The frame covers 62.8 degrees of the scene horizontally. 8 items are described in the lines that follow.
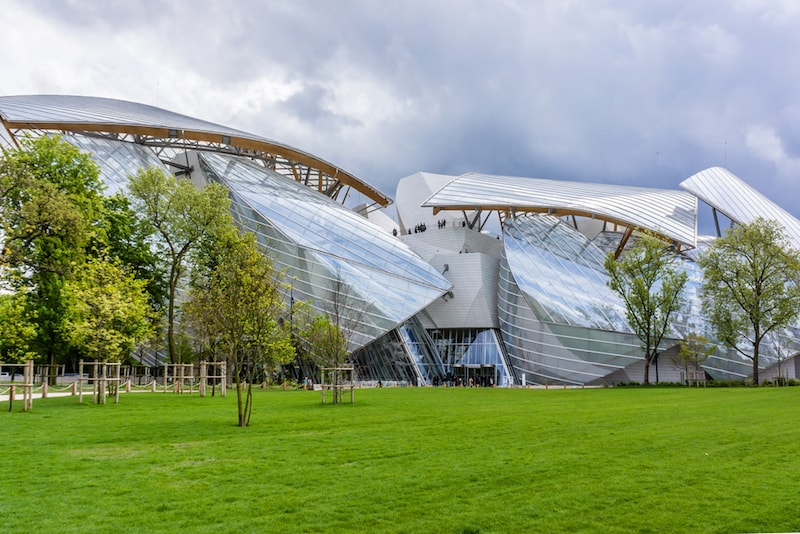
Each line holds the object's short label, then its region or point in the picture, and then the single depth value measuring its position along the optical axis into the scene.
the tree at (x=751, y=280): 42.44
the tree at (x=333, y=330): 34.38
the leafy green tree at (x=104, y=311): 26.58
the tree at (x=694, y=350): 44.69
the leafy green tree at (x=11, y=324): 23.25
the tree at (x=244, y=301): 18.84
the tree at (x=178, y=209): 41.44
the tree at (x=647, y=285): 43.41
